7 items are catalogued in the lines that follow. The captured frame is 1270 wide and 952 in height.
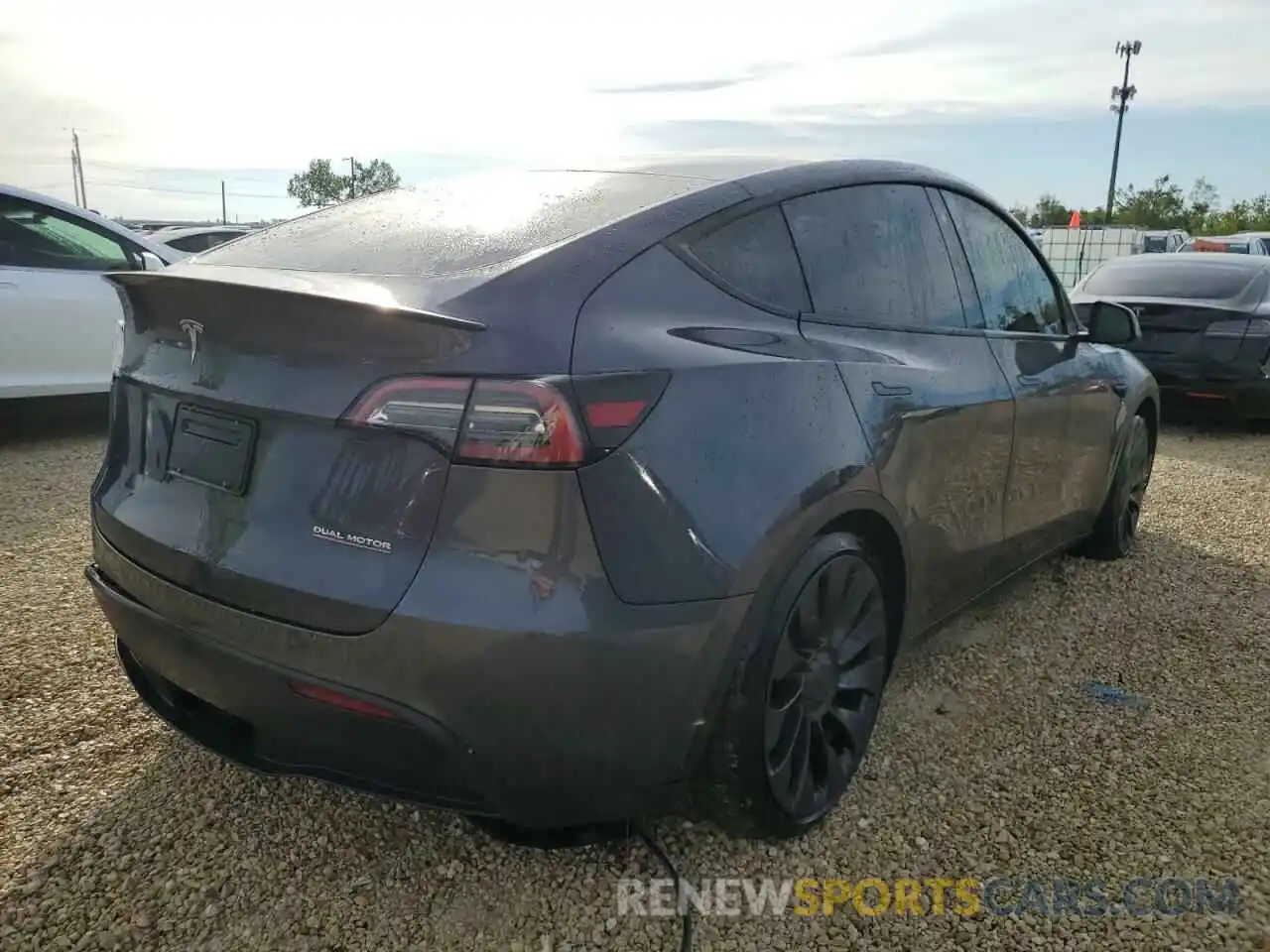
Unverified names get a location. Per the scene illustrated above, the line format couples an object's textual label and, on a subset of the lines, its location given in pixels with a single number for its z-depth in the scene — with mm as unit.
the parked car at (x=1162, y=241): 23562
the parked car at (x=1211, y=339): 7406
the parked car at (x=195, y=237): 13727
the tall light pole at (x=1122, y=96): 47219
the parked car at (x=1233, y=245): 19609
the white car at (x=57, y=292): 6074
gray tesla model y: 1854
